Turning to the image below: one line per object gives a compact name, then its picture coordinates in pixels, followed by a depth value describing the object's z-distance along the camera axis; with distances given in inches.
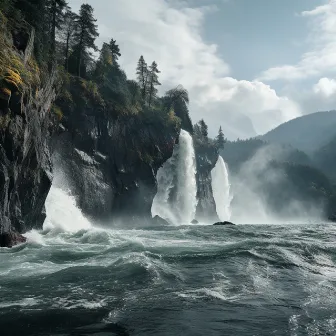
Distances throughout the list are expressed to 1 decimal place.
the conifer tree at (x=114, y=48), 2613.2
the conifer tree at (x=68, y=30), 1998.0
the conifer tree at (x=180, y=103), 3146.4
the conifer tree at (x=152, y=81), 2827.3
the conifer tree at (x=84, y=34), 2018.9
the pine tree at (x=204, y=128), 3928.4
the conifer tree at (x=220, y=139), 5035.9
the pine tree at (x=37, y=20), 1236.5
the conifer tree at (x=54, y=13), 1713.7
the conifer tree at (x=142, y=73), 2805.1
